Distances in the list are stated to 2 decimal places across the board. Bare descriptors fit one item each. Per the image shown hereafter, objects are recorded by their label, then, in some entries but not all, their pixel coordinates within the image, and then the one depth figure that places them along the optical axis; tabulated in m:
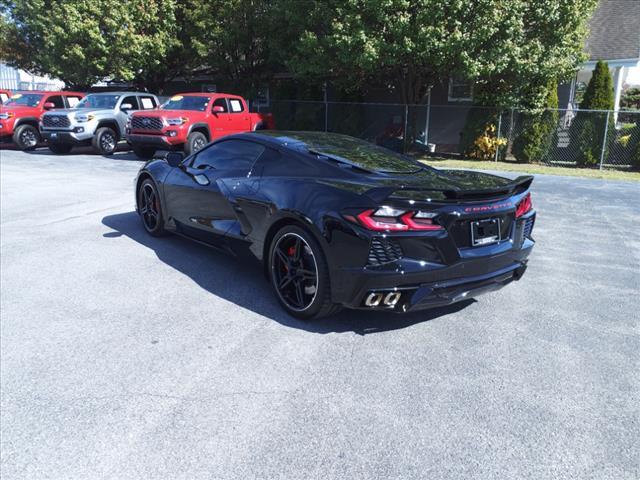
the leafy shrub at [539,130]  15.35
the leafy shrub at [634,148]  14.77
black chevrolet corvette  3.44
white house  17.53
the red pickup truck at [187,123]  13.57
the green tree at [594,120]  14.98
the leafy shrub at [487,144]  16.08
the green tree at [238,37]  19.69
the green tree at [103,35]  20.02
